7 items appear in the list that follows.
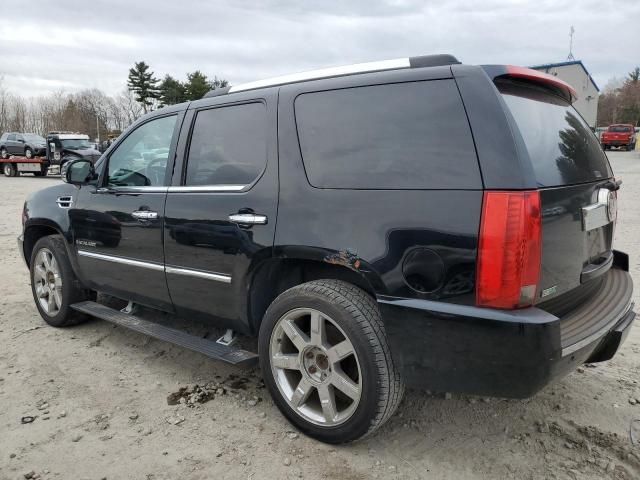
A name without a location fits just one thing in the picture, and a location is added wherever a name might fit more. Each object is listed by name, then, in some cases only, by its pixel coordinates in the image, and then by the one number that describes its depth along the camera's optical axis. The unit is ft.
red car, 118.93
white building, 87.96
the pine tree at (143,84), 225.15
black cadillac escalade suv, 7.03
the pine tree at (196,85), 175.99
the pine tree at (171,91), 187.21
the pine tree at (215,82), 169.58
